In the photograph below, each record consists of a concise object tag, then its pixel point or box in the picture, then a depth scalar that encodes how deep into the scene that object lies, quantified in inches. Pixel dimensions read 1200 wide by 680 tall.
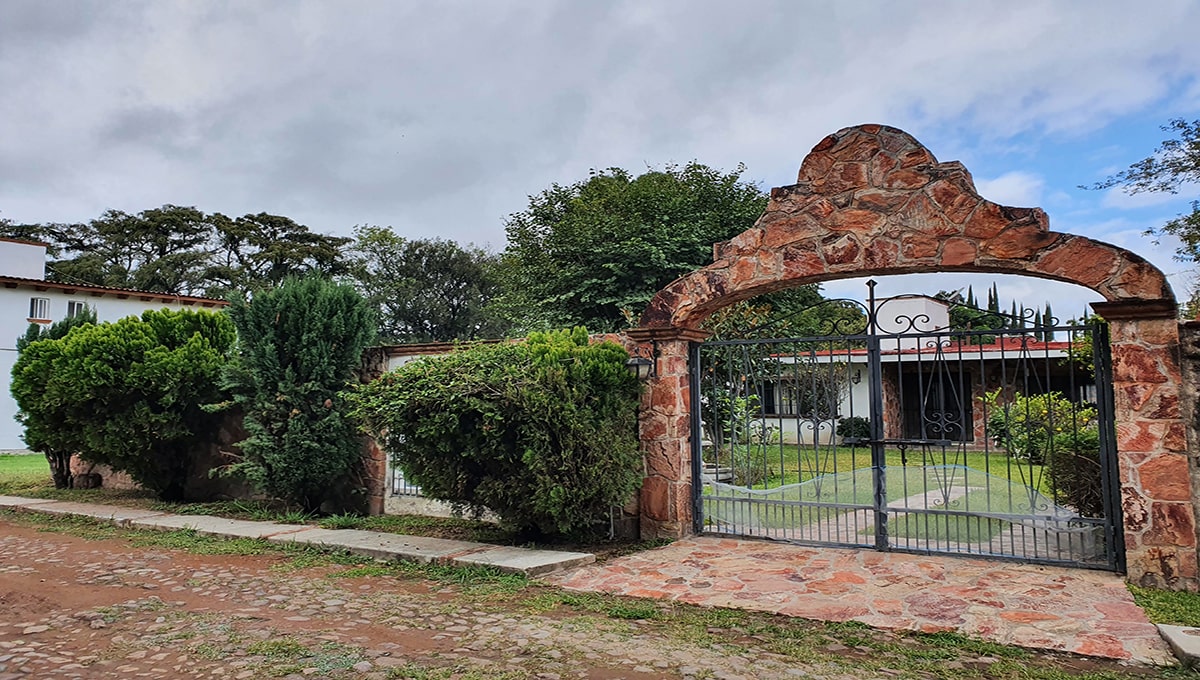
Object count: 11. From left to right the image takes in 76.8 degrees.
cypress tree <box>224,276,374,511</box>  327.3
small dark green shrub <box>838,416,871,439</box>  641.1
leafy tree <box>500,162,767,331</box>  683.4
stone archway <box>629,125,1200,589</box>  204.7
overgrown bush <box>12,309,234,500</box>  363.3
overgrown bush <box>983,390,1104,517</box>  235.8
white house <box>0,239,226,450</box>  930.7
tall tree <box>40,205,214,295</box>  1253.1
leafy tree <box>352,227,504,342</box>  1421.0
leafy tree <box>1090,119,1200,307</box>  600.7
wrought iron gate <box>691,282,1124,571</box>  225.0
